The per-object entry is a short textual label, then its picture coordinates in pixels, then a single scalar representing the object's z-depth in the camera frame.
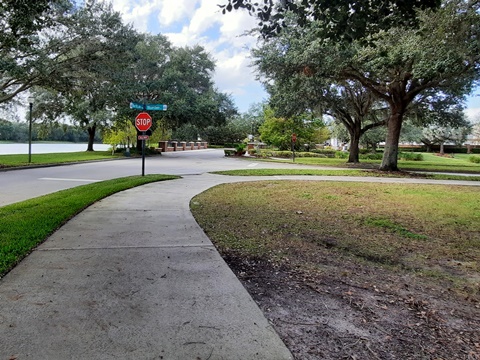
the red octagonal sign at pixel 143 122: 11.59
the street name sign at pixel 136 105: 12.00
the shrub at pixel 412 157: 32.47
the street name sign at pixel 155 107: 12.04
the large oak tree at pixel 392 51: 5.64
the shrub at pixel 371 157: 33.81
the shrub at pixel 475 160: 30.14
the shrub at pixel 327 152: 40.12
